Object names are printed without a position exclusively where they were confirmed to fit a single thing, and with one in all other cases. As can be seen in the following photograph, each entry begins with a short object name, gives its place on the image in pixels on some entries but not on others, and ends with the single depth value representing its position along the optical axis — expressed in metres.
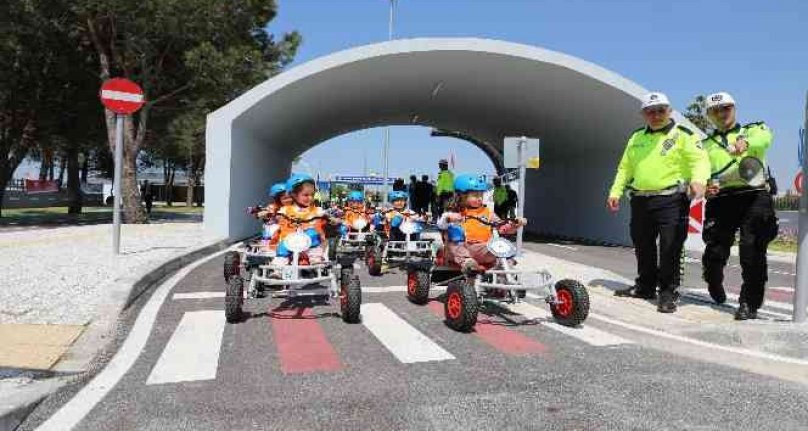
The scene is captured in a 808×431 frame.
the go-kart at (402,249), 9.57
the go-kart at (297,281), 5.60
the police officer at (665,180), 5.96
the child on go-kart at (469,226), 5.98
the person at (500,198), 17.70
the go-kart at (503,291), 5.26
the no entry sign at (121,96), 9.88
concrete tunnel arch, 14.37
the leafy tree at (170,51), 18.12
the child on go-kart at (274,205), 8.45
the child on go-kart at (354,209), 11.72
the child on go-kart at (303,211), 6.73
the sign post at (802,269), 5.31
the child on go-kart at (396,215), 10.25
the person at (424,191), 18.44
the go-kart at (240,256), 7.68
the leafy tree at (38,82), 18.11
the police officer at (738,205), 5.55
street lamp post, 30.86
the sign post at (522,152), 10.91
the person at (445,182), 15.71
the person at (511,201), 18.02
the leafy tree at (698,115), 37.28
